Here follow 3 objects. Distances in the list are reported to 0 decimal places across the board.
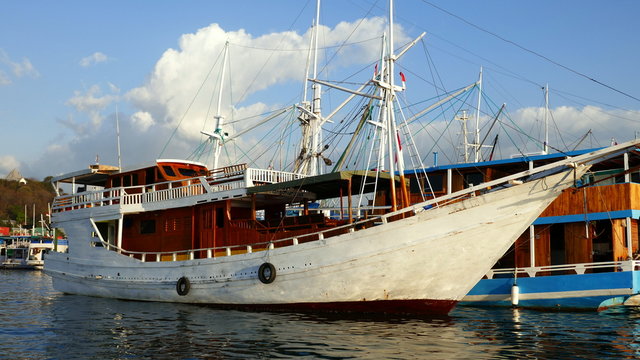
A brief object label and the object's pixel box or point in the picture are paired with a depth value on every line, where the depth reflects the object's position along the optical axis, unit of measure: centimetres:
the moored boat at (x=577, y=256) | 1656
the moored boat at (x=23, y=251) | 5900
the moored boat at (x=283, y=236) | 1462
